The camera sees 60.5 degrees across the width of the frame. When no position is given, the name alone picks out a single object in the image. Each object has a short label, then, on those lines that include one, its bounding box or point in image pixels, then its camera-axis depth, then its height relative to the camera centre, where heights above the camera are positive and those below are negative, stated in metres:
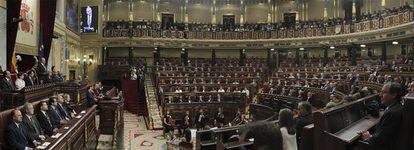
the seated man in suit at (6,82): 8.38 -0.20
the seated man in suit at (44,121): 6.83 -0.91
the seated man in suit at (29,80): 9.95 -0.17
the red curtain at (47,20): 13.79 +2.13
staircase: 15.14 -1.63
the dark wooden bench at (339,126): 4.09 -0.75
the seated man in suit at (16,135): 5.20 -0.91
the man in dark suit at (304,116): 4.62 -0.57
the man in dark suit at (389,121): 3.31 -0.46
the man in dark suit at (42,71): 11.22 +0.09
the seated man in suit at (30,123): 5.83 -0.82
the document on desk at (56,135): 5.09 -0.91
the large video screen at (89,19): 22.88 +3.56
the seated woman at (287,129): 3.71 -0.60
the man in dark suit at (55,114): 7.28 -0.86
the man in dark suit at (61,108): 8.13 -0.80
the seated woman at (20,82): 9.05 -0.23
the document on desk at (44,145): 4.35 -0.90
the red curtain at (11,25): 10.70 +1.49
